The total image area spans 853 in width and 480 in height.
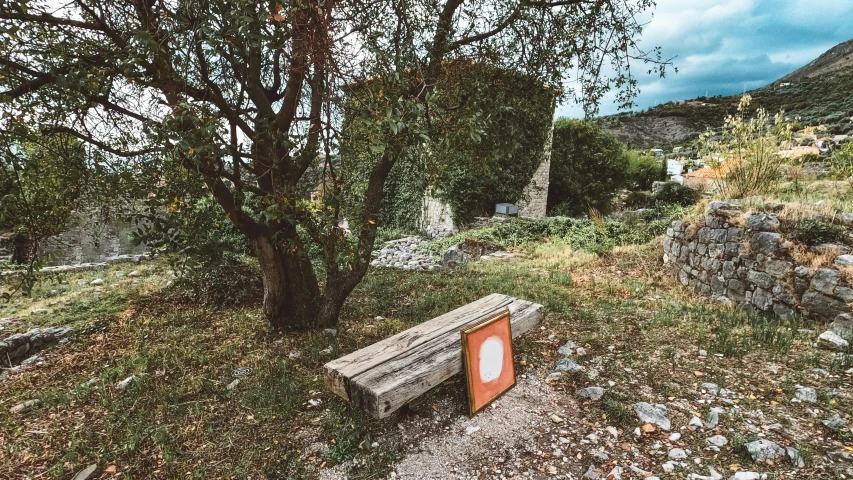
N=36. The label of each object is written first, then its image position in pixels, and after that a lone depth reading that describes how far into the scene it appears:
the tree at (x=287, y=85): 2.58
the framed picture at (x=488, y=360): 3.13
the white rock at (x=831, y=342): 3.99
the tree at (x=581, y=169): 17.91
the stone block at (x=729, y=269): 5.91
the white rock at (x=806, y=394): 3.24
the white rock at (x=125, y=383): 3.62
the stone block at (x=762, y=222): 5.47
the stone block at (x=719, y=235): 6.20
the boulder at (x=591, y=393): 3.43
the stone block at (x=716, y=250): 6.20
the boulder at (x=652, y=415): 3.06
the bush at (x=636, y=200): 17.61
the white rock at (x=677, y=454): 2.73
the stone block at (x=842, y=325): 4.25
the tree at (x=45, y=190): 3.03
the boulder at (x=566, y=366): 3.87
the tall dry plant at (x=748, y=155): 6.89
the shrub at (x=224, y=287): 6.19
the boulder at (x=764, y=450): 2.66
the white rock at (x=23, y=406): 3.39
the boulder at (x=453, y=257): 9.76
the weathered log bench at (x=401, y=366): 2.59
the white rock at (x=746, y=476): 2.50
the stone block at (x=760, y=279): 5.29
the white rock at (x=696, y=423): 3.04
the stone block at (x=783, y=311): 4.95
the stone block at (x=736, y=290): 5.74
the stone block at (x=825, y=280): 4.60
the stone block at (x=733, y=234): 5.92
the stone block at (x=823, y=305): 4.53
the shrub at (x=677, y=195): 13.10
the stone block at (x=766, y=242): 5.29
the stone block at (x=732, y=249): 5.89
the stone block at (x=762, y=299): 5.29
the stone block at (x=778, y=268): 5.09
